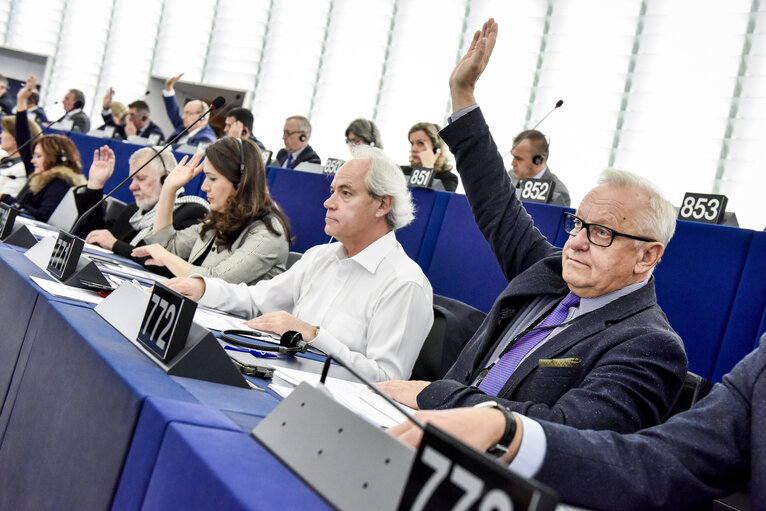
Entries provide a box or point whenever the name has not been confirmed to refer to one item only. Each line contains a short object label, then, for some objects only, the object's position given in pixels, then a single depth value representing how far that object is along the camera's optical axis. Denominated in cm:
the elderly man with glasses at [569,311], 115
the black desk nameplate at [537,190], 281
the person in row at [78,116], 805
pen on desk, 138
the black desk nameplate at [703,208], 241
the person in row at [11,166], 506
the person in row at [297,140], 582
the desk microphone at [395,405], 63
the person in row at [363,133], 524
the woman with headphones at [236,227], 261
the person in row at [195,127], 619
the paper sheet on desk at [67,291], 149
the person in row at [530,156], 456
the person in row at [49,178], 440
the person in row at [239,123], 566
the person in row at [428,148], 489
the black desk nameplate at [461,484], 49
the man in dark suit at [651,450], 79
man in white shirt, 179
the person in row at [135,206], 326
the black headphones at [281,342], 143
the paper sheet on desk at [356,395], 103
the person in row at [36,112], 812
